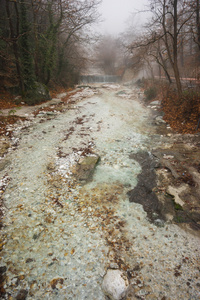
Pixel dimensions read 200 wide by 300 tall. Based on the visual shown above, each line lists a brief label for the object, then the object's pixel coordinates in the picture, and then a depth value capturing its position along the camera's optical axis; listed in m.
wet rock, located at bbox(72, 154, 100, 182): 3.71
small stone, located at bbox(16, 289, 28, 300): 1.72
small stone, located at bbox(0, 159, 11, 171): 3.77
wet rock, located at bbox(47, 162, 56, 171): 3.83
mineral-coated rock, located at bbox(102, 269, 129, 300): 1.78
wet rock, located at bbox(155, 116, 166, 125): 7.67
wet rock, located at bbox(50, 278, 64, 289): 1.86
